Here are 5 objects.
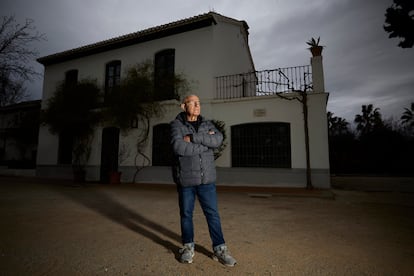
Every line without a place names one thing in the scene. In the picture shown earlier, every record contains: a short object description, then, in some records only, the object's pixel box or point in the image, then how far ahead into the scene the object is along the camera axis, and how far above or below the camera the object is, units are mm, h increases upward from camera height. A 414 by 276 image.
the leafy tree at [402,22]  8531 +5405
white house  8398 +1979
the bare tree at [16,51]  10312 +4945
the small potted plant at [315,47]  8398 +4178
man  2111 -235
